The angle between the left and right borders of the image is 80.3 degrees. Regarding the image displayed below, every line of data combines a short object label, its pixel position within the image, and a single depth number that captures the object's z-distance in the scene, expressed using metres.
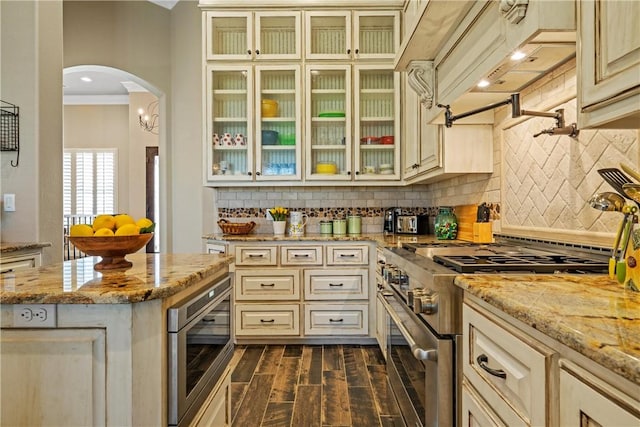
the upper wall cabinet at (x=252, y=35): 3.50
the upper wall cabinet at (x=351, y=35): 3.49
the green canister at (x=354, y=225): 3.63
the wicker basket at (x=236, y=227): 3.49
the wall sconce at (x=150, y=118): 6.63
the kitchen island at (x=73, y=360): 1.01
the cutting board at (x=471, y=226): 2.34
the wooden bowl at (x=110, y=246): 1.22
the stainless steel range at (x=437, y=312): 1.22
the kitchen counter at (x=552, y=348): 0.57
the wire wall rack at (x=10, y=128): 2.64
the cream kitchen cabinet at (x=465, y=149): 2.36
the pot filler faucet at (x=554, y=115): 1.54
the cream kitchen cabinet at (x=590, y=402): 0.54
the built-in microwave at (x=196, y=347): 1.11
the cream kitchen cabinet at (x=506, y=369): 0.76
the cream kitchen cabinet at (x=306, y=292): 3.12
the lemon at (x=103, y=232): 1.25
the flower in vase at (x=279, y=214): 3.61
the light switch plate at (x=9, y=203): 2.64
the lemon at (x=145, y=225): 1.33
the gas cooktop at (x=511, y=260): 1.25
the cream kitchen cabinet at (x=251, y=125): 3.52
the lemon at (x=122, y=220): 1.32
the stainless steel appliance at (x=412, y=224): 3.40
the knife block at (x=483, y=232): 2.33
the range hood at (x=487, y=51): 1.11
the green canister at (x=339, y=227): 3.59
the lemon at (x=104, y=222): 1.29
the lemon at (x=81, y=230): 1.22
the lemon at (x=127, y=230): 1.27
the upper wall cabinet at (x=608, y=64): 0.81
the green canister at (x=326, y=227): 3.62
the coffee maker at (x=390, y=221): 3.56
